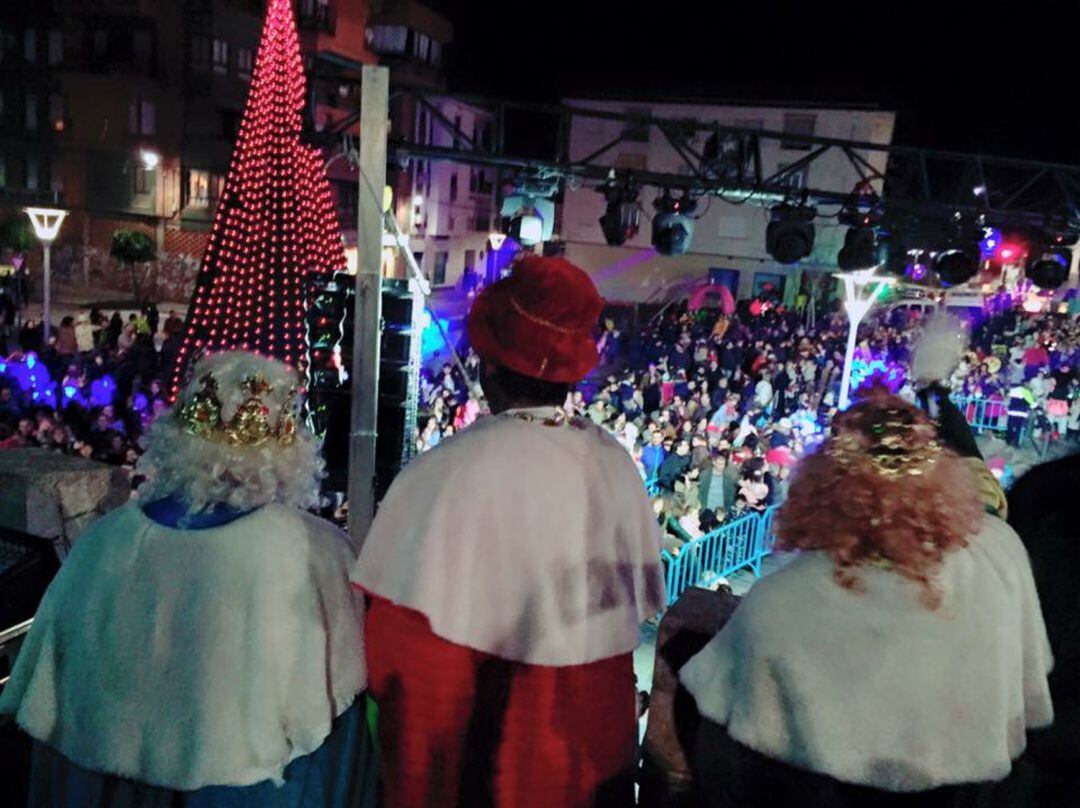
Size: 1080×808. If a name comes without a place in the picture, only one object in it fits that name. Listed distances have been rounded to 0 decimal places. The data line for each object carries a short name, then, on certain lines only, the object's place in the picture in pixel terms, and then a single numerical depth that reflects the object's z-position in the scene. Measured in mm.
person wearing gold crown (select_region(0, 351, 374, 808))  2035
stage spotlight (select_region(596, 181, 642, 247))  8852
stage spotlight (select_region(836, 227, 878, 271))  8891
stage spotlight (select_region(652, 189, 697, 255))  9016
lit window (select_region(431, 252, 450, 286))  34562
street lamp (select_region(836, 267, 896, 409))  12969
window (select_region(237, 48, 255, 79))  32062
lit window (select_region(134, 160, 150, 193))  30844
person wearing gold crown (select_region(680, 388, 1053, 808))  1872
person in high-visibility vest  16203
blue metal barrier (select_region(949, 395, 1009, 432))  17328
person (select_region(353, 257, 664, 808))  1966
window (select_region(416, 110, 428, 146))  32469
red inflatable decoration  27125
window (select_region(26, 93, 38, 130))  32625
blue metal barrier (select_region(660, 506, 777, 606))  8844
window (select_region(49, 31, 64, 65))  31973
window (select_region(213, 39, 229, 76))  31250
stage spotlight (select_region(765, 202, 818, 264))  8828
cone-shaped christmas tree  9383
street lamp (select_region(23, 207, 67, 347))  13500
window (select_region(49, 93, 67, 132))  32156
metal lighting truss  8266
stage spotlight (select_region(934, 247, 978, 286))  9312
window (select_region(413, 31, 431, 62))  33844
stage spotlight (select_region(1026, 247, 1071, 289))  9750
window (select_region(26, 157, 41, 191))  32656
